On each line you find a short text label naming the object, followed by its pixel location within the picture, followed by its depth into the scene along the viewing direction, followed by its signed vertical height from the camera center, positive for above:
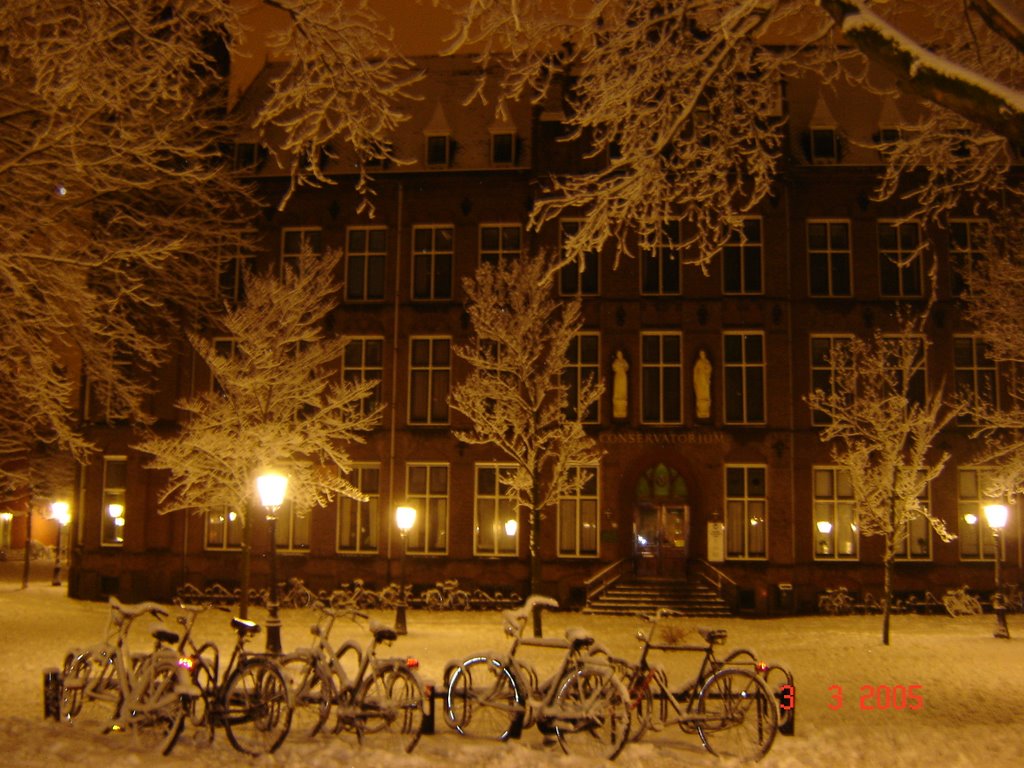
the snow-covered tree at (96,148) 9.47 +4.38
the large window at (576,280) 29.36 +6.97
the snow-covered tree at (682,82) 8.77 +4.06
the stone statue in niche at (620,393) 28.78 +3.56
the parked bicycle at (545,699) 8.96 -1.74
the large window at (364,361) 29.73 +4.57
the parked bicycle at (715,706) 9.30 -1.83
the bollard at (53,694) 10.30 -1.90
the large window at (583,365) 29.02 +4.40
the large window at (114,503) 30.45 +0.27
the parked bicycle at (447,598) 27.88 -2.34
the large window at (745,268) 29.19 +7.32
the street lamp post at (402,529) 20.97 -0.33
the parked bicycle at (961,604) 26.92 -2.29
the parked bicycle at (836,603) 27.22 -2.32
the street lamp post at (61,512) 40.34 -0.03
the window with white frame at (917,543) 28.38 -0.69
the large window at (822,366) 28.66 +4.42
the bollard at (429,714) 9.66 -1.95
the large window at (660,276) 29.38 +7.11
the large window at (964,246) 28.39 +7.91
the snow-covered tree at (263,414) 22.16 +2.32
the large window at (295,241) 30.48 +8.36
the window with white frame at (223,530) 29.84 -0.53
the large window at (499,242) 29.78 +8.22
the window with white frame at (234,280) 30.05 +7.18
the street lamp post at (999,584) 21.19 -1.38
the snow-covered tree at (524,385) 21.72 +2.98
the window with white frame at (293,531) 29.62 -0.53
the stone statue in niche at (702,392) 28.64 +3.59
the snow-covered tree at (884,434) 21.33 +1.92
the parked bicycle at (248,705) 8.92 -1.75
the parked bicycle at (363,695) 9.44 -1.76
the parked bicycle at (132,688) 8.80 -1.71
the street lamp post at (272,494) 14.84 +0.30
